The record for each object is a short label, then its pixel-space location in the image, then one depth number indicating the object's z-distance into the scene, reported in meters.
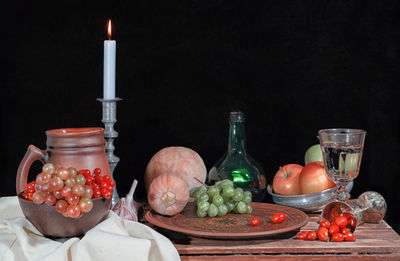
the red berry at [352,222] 1.42
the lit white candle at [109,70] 1.55
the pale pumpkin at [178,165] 1.75
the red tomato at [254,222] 1.44
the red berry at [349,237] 1.36
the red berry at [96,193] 1.31
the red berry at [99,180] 1.32
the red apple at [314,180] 1.65
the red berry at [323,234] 1.37
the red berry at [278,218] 1.46
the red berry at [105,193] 1.31
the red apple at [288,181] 1.71
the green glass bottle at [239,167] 1.78
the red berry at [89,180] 1.30
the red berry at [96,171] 1.35
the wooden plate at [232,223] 1.35
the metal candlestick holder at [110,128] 1.57
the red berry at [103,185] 1.31
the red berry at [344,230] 1.39
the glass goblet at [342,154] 1.49
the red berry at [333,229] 1.38
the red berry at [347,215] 1.44
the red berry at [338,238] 1.36
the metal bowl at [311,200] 1.62
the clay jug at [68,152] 1.40
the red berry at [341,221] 1.41
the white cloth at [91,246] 1.22
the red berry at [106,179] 1.32
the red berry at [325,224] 1.41
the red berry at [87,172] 1.31
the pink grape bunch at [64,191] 1.25
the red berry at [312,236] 1.38
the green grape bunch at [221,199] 1.52
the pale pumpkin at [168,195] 1.51
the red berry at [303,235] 1.38
